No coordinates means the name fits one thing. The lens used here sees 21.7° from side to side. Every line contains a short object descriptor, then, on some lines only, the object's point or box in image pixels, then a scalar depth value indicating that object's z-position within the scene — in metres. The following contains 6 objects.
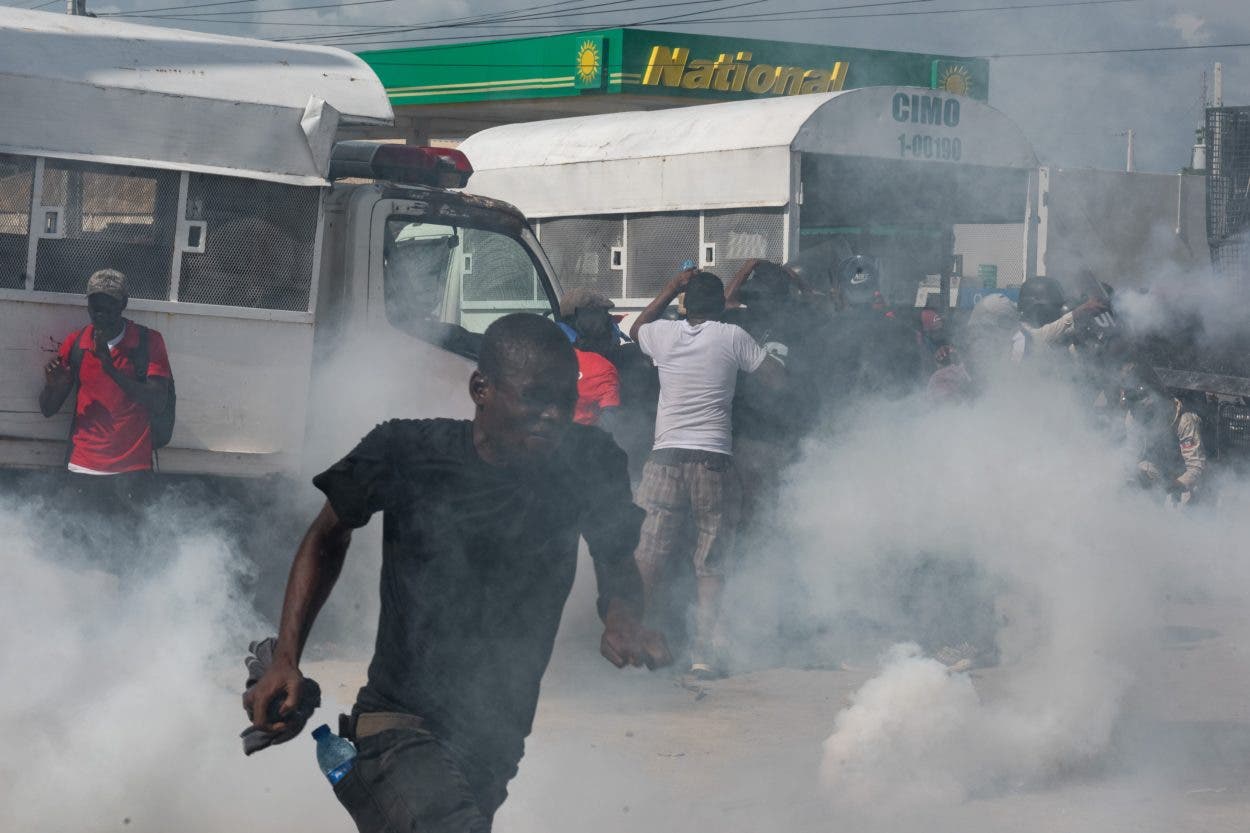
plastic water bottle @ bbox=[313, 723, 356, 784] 6.06
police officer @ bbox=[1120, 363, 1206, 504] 19.19
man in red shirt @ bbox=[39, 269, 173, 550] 13.33
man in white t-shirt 13.96
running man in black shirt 6.16
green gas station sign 45.36
